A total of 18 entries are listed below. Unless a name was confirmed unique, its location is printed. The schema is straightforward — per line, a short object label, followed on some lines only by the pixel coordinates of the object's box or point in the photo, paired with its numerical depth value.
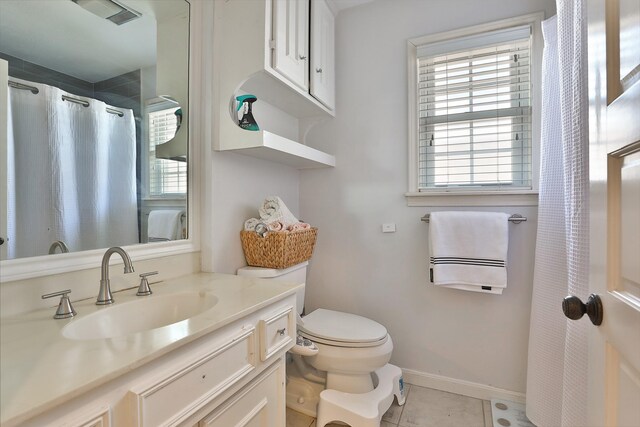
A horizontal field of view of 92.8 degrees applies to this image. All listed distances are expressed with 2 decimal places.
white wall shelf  1.35
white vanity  0.52
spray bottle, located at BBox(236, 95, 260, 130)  1.42
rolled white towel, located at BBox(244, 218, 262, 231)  1.55
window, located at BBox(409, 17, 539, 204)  1.66
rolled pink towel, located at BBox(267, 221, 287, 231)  1.50
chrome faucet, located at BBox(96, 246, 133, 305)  0.92
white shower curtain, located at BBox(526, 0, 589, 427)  1.01
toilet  1.44
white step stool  1.39
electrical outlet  1.88
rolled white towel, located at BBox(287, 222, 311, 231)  1.56
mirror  0.87
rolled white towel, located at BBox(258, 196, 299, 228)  1.57
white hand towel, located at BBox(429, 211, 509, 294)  1.58
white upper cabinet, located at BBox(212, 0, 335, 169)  1.33
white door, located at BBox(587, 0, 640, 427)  0.50
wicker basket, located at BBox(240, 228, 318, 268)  1.47
